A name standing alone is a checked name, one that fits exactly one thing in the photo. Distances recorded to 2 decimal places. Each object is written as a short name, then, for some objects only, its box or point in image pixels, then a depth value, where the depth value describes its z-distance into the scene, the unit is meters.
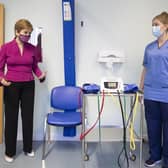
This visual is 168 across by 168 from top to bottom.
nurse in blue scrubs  2.86
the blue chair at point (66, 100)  3.62
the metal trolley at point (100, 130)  2.89
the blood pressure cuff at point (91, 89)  2.90
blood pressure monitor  2.92
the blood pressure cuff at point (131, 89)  2.92
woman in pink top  3.14
